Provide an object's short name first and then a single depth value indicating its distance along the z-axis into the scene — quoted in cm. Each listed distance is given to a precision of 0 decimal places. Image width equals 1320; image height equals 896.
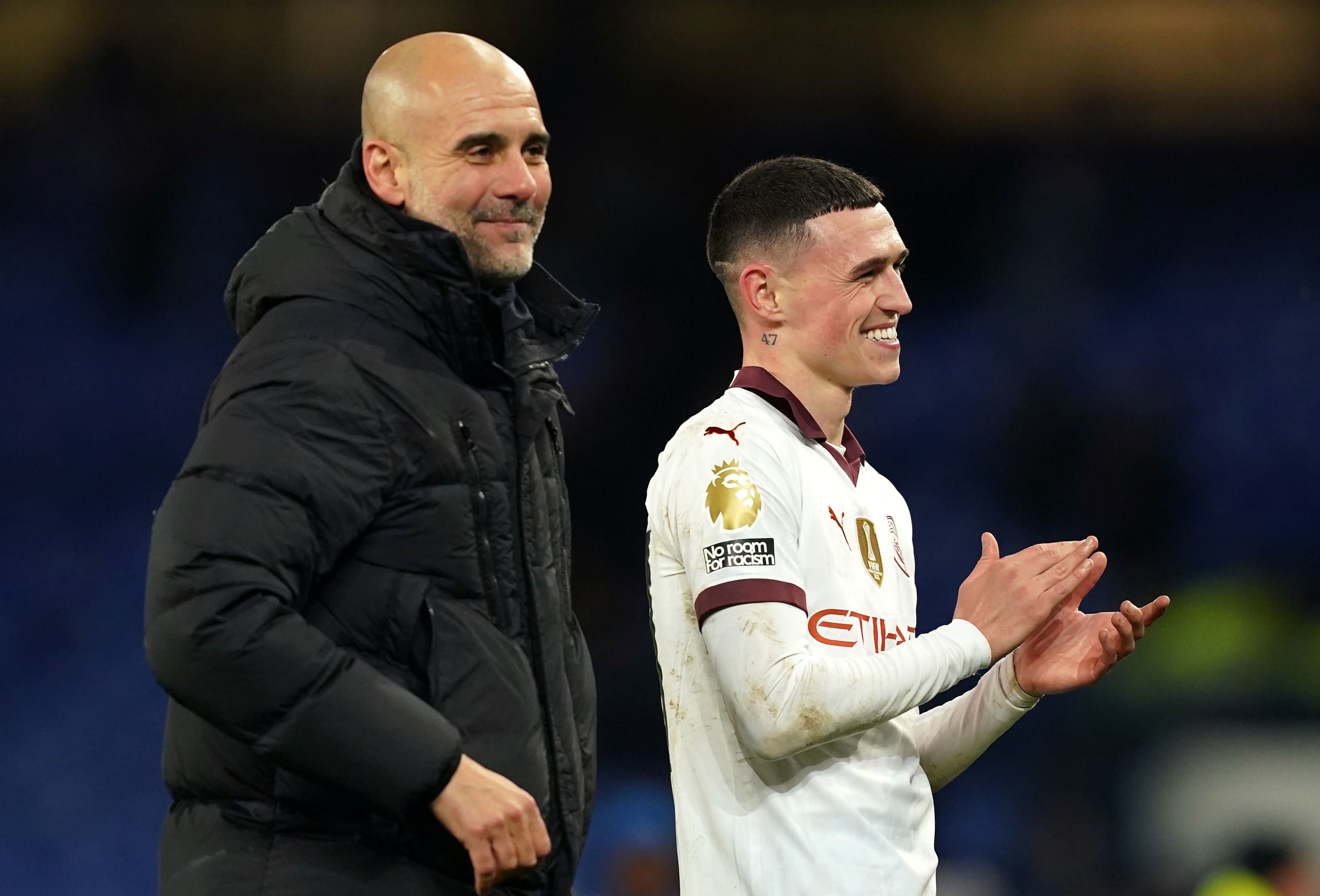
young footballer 1522
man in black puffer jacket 1489
